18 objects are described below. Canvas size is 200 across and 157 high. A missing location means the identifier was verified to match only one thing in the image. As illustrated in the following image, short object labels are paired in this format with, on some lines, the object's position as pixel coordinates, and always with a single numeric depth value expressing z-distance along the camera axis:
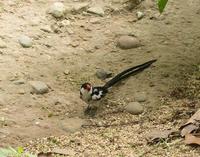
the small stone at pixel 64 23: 11.09
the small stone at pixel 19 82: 9.34
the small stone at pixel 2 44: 10.07
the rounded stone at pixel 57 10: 11.21
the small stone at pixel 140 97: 9.15
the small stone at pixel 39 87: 9.23
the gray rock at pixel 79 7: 11.50
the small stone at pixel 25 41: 10.30
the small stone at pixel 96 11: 11.52
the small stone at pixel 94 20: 11.30
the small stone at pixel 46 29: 10.84
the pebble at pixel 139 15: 11.34
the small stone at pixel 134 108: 8.84
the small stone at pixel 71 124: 8.45
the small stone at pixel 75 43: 10.66
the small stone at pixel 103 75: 9.90
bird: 8.86
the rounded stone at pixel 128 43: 10.52
